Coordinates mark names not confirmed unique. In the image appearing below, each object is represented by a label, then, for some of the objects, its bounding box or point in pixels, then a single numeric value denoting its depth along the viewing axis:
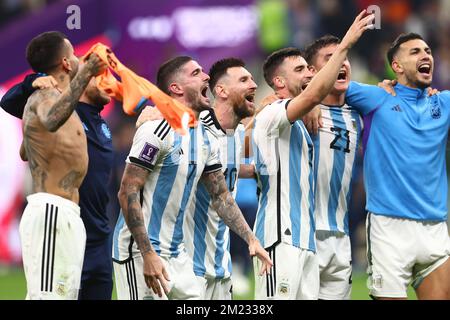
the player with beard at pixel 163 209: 16.87
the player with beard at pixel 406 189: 18.19
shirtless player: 15.51
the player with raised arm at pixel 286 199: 17.67
